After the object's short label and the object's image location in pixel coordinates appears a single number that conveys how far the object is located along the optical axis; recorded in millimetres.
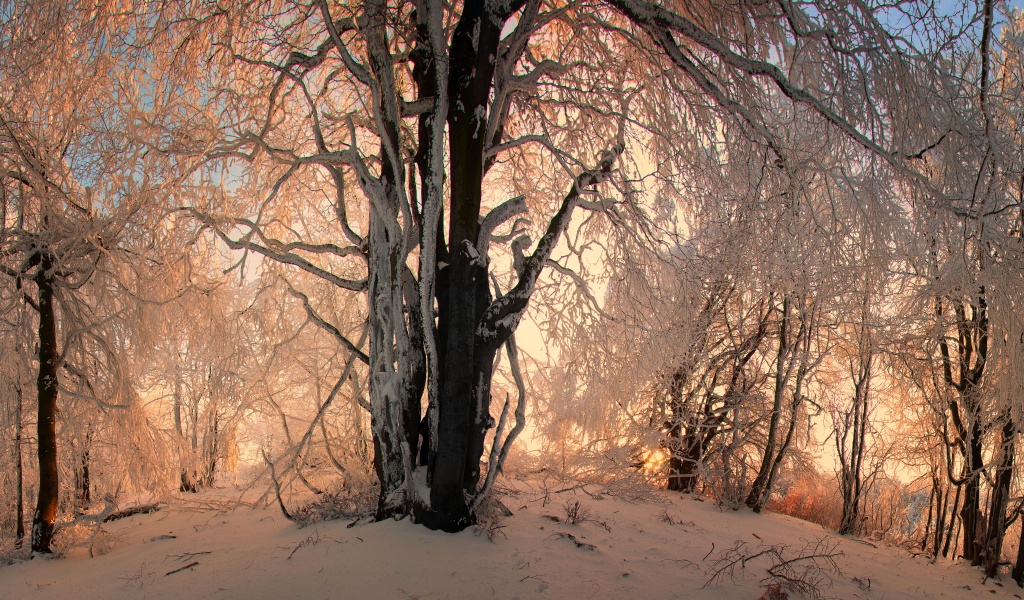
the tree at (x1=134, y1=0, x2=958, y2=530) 4422
